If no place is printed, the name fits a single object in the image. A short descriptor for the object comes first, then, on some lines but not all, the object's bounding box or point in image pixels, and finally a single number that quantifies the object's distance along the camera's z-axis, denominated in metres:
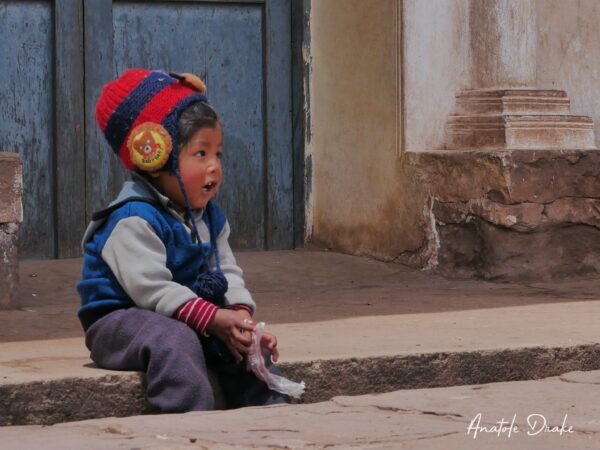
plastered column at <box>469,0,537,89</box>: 10.69
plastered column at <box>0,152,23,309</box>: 8.27
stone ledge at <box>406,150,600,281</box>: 9.99
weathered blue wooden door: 10.38
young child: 5.81
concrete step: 5.79
